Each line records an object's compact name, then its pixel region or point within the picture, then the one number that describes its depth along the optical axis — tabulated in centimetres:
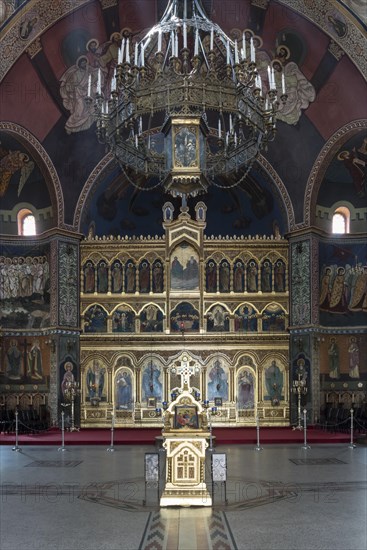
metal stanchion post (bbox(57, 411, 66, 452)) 1775
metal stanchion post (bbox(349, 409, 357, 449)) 1803
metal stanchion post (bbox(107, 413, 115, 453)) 1757
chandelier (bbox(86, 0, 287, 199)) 1158
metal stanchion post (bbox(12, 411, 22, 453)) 1752
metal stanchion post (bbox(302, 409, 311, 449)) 1800
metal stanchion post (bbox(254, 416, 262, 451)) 1769
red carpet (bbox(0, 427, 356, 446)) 1925
